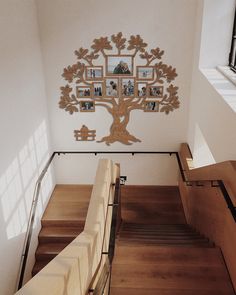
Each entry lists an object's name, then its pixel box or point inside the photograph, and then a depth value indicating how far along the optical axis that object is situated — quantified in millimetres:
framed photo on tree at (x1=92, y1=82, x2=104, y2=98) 6934
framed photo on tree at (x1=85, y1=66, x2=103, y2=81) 6770
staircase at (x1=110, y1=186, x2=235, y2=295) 3727
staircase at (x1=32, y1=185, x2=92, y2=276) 6395
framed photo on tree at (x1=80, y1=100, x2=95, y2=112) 7121
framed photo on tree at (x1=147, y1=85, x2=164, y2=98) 6932
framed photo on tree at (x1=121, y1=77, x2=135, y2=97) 6863
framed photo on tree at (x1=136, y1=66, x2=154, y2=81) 6746
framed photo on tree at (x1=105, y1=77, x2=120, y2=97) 6871
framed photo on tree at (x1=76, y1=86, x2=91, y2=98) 6990
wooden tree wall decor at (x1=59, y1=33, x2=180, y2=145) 6578
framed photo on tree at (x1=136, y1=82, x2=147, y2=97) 6902
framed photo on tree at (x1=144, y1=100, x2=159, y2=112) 7066
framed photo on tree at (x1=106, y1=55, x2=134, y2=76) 6652
